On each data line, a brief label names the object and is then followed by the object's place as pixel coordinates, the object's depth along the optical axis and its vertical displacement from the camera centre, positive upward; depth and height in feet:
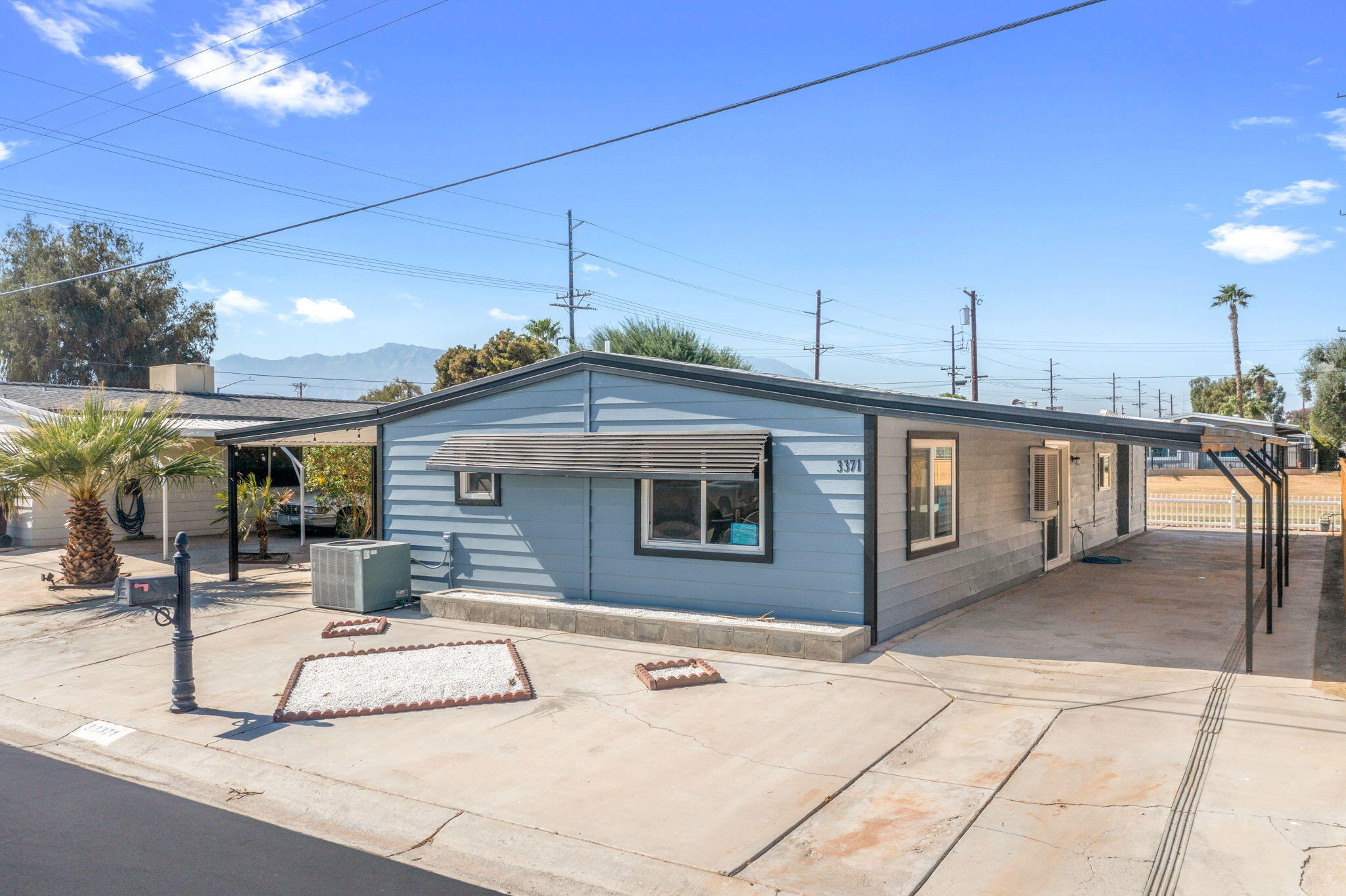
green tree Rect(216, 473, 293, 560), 51.01 -2.48
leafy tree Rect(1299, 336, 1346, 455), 123.03 +10.98
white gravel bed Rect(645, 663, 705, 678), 25.35 -6.17
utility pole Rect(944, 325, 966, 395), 178.10 +20.06
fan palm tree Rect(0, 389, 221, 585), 40.27 +0.23
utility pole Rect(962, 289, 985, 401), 146.10 +26.17
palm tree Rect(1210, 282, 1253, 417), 175.63 +33.13
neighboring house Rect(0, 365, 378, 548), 60.70 +3.28
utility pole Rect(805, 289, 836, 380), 147.95 +21.94
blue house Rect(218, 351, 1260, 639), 28.48 -0.85
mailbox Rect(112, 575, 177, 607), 22.25 -3.23
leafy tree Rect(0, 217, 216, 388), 141.08 +25.33
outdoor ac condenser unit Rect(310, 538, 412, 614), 35.96 -4.61
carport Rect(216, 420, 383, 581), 39.42 +1.36
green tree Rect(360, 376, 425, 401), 186.09 +16.66
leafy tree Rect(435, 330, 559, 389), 137.18 +17.85
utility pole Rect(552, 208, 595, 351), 145.18 +28.82
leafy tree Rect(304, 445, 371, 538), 58.08 -1.00
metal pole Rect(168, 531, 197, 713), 23.15 -5.04
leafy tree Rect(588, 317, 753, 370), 87.35 +12.39
